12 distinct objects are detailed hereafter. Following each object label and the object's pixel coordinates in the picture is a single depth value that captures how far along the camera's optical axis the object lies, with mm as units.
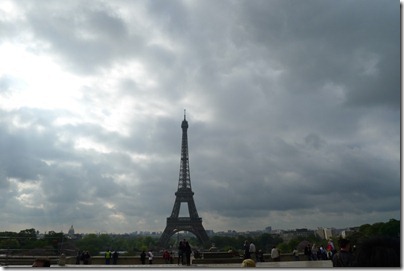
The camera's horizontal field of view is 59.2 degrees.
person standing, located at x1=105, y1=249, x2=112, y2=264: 20219
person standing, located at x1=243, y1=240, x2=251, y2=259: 16516
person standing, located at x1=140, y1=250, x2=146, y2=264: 20059
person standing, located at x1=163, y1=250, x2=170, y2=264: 21266
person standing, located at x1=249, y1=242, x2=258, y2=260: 16578
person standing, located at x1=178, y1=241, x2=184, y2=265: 17344
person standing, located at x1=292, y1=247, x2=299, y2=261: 21484
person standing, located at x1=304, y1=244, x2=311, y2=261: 21142
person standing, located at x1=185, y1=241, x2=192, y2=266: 16984
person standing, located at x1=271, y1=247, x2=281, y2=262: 17316
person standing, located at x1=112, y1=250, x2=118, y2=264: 20438
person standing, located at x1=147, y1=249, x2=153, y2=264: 20000
